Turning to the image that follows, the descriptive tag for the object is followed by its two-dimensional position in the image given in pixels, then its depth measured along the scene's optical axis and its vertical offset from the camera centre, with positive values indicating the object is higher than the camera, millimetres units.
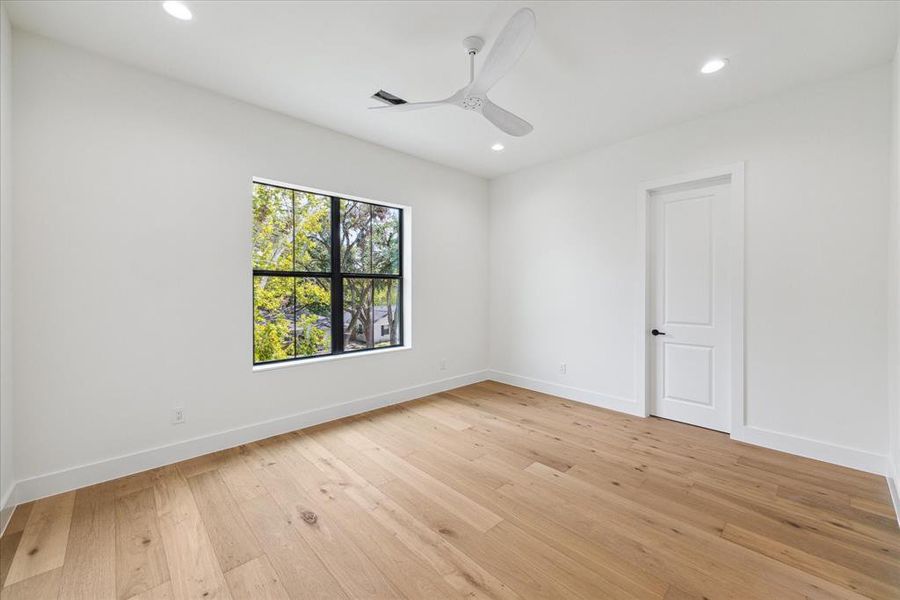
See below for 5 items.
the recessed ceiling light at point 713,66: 2461 +1577
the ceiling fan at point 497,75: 1746 +1243
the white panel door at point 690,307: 3271 -82
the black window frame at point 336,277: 3691 +208
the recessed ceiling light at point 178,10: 1989 +1574
